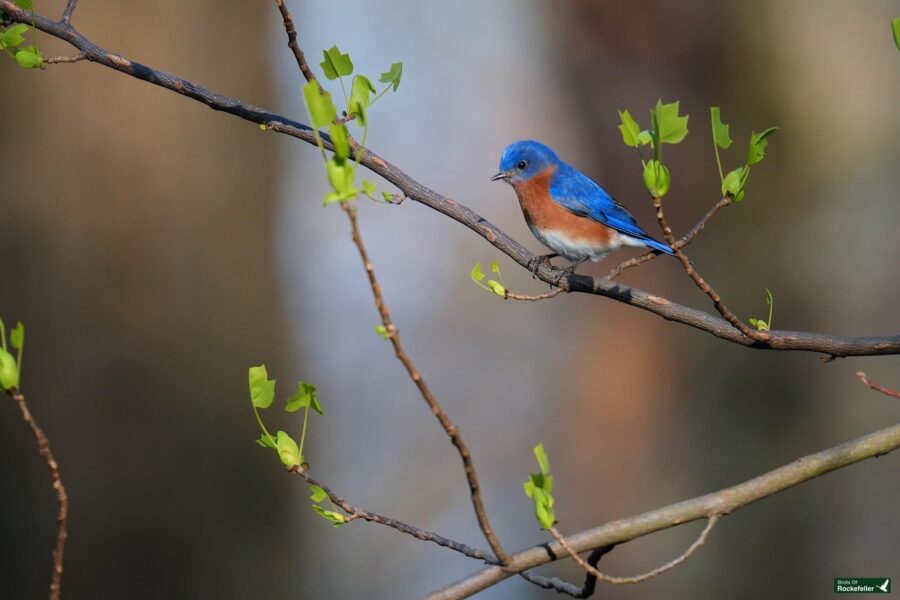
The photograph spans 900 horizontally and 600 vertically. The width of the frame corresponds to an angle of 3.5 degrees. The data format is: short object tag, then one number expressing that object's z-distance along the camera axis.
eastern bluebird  10.05
